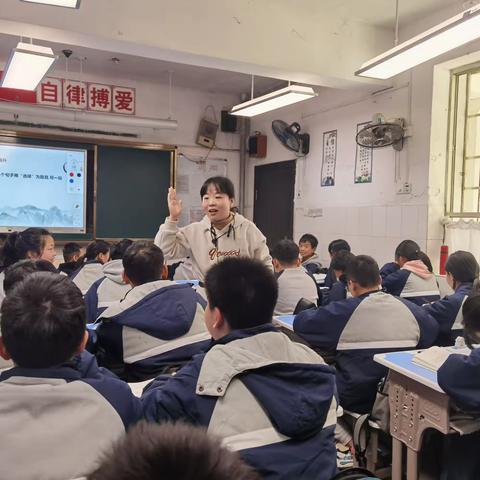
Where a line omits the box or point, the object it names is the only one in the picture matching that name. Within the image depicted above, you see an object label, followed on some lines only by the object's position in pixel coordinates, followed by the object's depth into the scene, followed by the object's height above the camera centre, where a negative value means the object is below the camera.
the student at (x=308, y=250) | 5.30 -0.41
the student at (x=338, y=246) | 4.76 -0.32
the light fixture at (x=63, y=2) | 2.63 +1.16
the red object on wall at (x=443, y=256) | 4.35 -0.36
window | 4.37 +0.68
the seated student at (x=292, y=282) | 3.43 -0.51
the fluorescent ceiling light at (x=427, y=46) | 2.75 +1.14
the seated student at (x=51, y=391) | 0.94 -0.39
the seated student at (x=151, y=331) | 1.86 -0.49
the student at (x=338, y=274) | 3.35 -0.49
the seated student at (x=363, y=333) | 2.23 -0.57
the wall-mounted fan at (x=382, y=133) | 4.64 +0.84
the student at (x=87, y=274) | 3.36 -0.48
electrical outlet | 4.62 +0.27
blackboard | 6.31 +0.29
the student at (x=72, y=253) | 4.57 -0.45
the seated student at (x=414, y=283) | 3.36 -0.48
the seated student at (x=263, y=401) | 1.02 -0.42
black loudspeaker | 7.07 +1.35
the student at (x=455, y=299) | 2.53 -0.44
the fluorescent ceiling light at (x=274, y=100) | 4.42 +1.13
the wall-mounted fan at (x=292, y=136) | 6.14 +1.02
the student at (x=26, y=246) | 3.10 -0.27
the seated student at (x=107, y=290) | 2.68 -0.49
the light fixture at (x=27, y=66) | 3.47 +1.14
